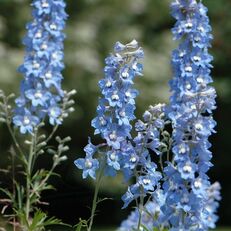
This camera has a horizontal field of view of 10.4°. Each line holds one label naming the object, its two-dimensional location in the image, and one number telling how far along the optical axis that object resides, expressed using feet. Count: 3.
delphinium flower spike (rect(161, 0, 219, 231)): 17.86
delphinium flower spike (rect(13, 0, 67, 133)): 23.53
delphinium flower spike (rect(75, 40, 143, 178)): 18.63
